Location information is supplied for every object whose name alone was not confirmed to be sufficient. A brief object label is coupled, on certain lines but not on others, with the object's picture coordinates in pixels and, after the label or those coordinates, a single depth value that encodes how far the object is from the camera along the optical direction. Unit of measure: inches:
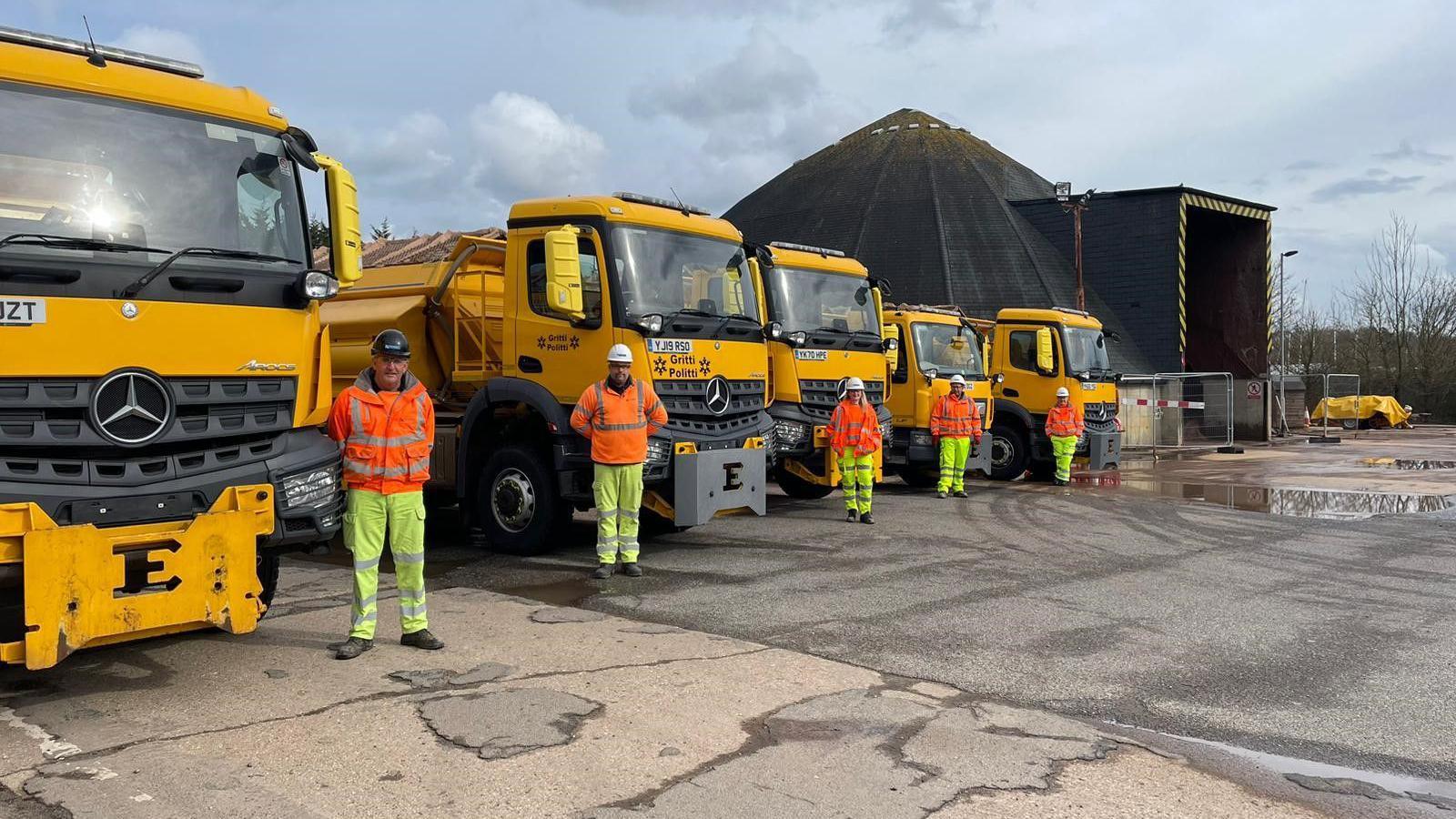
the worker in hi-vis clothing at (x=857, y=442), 452.1
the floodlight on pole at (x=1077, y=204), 1022.4
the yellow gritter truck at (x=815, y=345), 474.3
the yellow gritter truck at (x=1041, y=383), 669.3
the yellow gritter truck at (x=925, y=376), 598.5
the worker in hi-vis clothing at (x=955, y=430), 547.5
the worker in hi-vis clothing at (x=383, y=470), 224.7
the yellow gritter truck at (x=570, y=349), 345.1
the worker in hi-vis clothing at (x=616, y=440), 315.0
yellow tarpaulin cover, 1482.5
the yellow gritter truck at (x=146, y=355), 179.8
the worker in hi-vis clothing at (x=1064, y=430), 643.5
